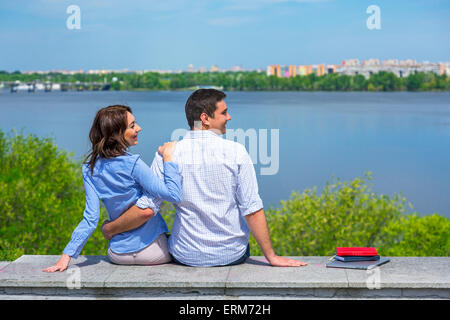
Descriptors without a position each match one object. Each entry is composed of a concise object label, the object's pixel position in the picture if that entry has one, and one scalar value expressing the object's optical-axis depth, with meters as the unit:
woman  3.84
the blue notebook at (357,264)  3.95
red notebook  4.06
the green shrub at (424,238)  8.95
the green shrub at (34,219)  10.51
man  3.88
